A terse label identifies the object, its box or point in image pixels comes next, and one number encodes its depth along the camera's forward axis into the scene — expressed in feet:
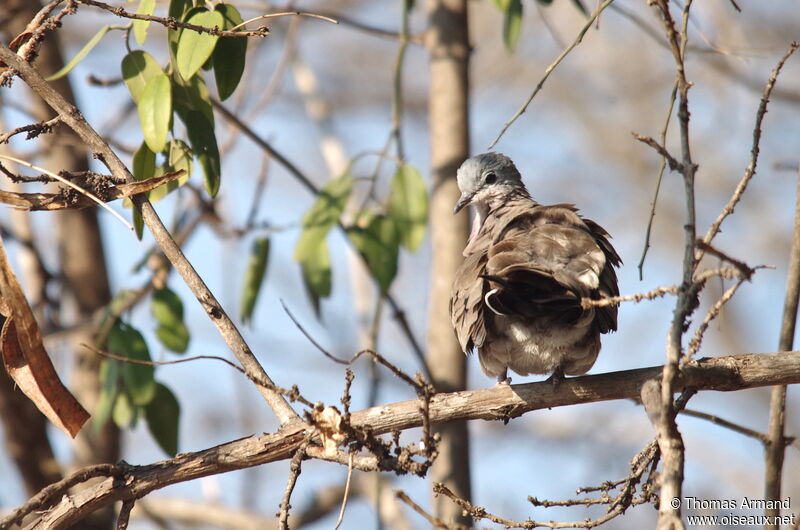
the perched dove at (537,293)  17.93
